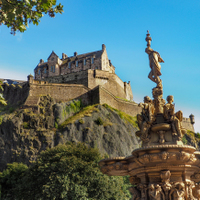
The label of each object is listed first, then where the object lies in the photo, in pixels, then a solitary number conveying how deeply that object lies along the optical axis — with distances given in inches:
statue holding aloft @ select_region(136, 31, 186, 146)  351.3
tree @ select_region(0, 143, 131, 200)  872.9
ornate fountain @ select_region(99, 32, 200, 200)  312.2
